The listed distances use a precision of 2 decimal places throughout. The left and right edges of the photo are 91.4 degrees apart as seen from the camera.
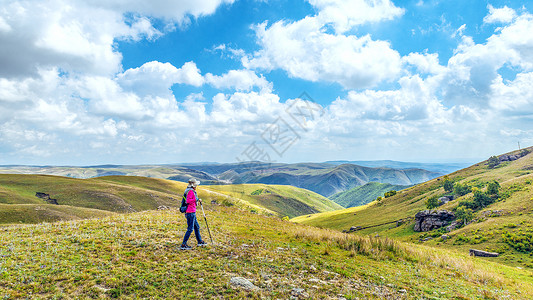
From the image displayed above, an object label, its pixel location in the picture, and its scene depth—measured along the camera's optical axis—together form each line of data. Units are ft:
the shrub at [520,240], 135.97
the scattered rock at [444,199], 319.80
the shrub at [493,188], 254.88
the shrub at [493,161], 502.79
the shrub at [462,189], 332.39
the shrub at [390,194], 502.79
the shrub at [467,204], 249.75
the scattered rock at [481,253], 114.42
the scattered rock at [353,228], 305.92
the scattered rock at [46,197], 242.91
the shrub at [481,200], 245.65
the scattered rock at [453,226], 223.10
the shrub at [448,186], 380.86
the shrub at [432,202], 290.97
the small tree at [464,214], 224.70
